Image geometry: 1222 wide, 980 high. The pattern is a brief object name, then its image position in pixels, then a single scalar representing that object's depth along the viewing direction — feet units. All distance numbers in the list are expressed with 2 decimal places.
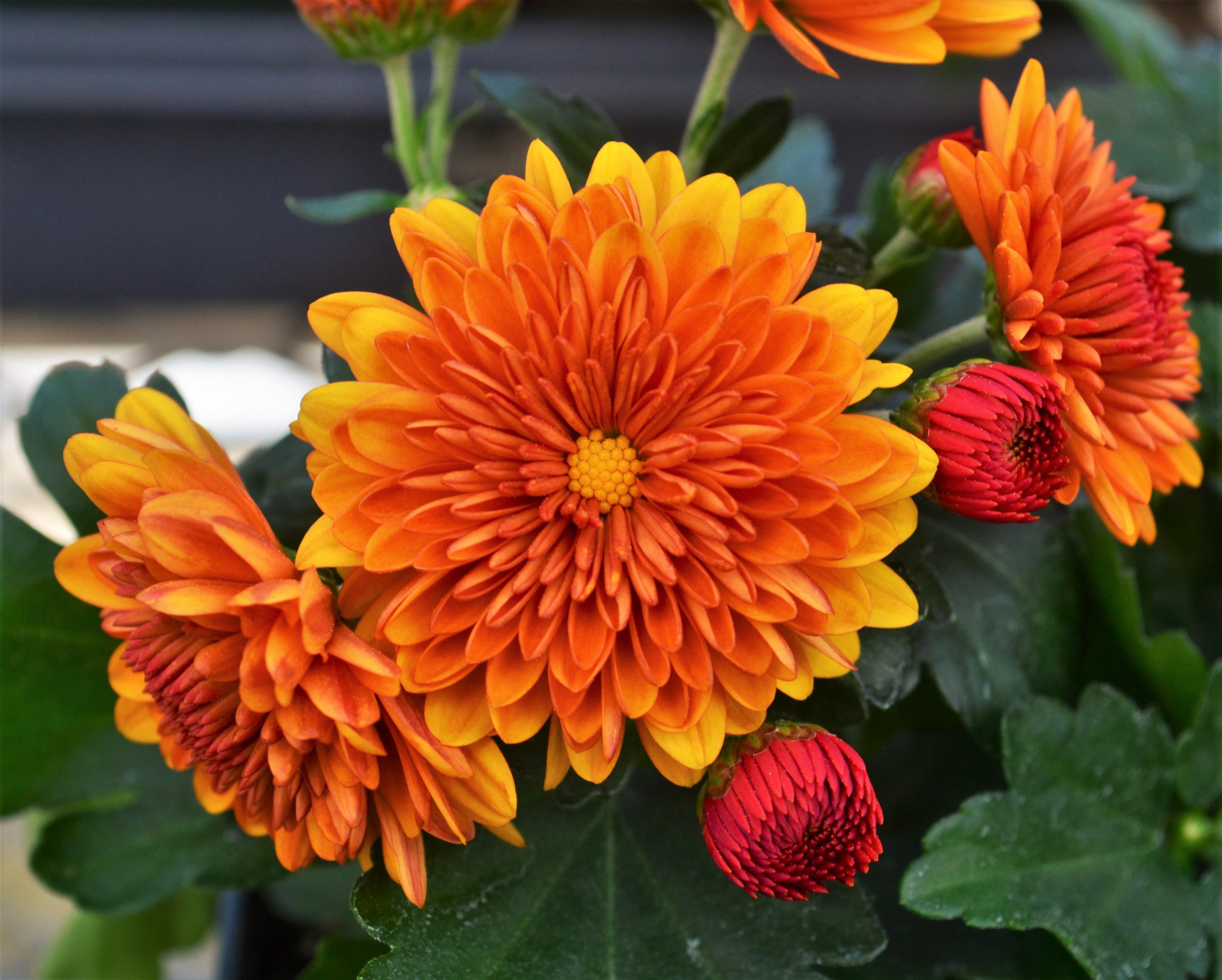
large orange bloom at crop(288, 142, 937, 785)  0.89
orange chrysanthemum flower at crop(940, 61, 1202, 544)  0.92
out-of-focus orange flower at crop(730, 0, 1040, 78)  0.94
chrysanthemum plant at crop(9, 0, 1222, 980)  0.89
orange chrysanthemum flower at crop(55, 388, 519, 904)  0.88
